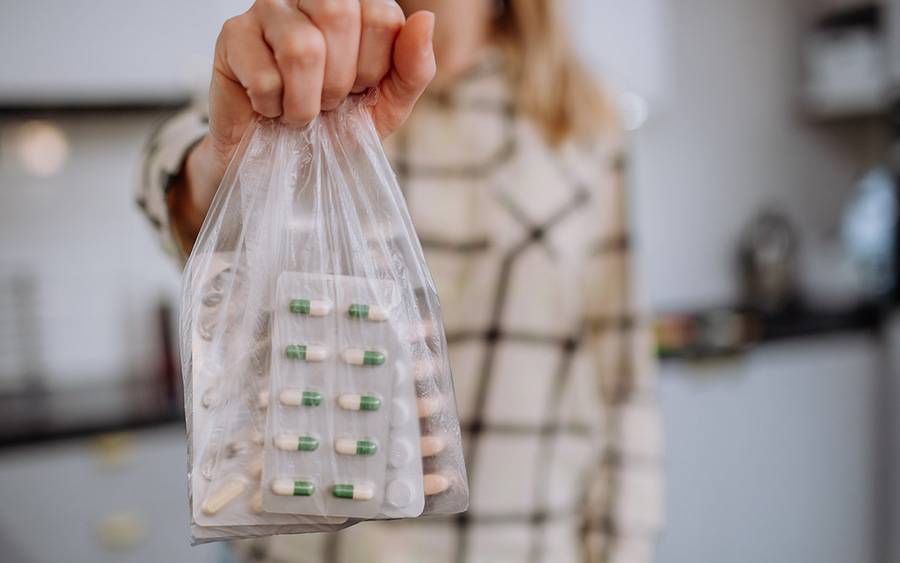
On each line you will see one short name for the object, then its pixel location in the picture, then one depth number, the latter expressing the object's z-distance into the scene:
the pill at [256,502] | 0.34
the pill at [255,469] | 0.34
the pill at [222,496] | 0.33
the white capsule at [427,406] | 0.36
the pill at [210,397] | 0.34
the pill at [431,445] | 0.36
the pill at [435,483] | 0.35
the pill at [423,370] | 0.36
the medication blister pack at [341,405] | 0.34
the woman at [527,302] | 0.87
